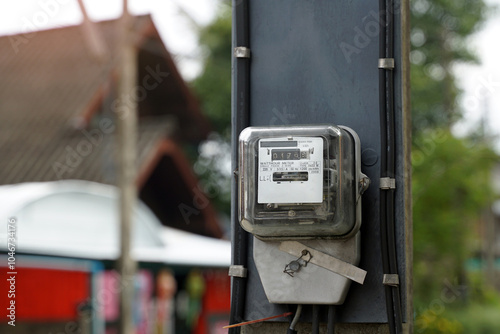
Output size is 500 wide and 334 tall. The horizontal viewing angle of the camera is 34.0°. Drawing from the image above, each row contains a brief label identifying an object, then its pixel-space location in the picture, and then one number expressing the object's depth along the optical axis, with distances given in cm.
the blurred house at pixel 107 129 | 1506
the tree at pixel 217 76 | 2212
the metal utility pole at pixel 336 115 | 242
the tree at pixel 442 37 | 2227
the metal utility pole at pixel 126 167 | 1139
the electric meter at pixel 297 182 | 235
